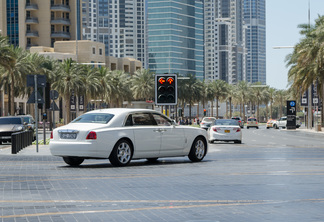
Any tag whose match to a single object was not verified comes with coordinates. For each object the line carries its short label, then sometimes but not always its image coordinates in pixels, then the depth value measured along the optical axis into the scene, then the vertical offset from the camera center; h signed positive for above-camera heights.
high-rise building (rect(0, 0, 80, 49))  129.12 +16.62
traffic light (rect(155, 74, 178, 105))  25.75 +0.58
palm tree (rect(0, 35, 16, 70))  60.75 +4.60
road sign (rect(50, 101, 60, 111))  38.17 -0.14
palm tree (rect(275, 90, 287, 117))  158.50 +1.77
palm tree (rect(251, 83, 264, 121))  143.19 +2.48
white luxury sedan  17.64 -0.92
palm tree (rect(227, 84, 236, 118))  138.81 +2.26
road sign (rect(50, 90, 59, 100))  38.37 +0.56
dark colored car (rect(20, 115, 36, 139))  39.79 -1.04
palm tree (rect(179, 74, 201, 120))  113.04 +2.56
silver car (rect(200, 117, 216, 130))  67.62 -1.90
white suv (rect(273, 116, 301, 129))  90.25 -2.80
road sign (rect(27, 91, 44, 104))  26.78 +0.23
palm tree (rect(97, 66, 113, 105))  92.03 +3.15
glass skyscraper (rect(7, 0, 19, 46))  129.75 +16.26
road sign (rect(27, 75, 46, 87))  25.60 +0.96
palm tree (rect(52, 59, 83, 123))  78.25 +2.92
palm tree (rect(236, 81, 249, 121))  139.62 +2.64
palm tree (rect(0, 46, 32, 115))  69.50 +3.48
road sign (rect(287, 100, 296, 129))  78.88 -1.30
